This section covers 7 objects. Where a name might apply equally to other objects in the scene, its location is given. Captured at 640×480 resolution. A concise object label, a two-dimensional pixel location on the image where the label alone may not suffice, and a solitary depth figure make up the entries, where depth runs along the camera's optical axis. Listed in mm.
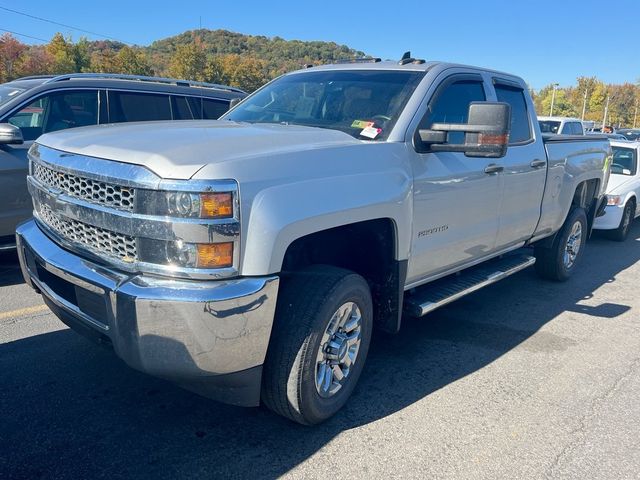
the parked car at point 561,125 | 15361
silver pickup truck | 2330
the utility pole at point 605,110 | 79275
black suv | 5133
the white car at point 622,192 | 8461
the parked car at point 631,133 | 26759
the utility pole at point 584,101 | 78038
